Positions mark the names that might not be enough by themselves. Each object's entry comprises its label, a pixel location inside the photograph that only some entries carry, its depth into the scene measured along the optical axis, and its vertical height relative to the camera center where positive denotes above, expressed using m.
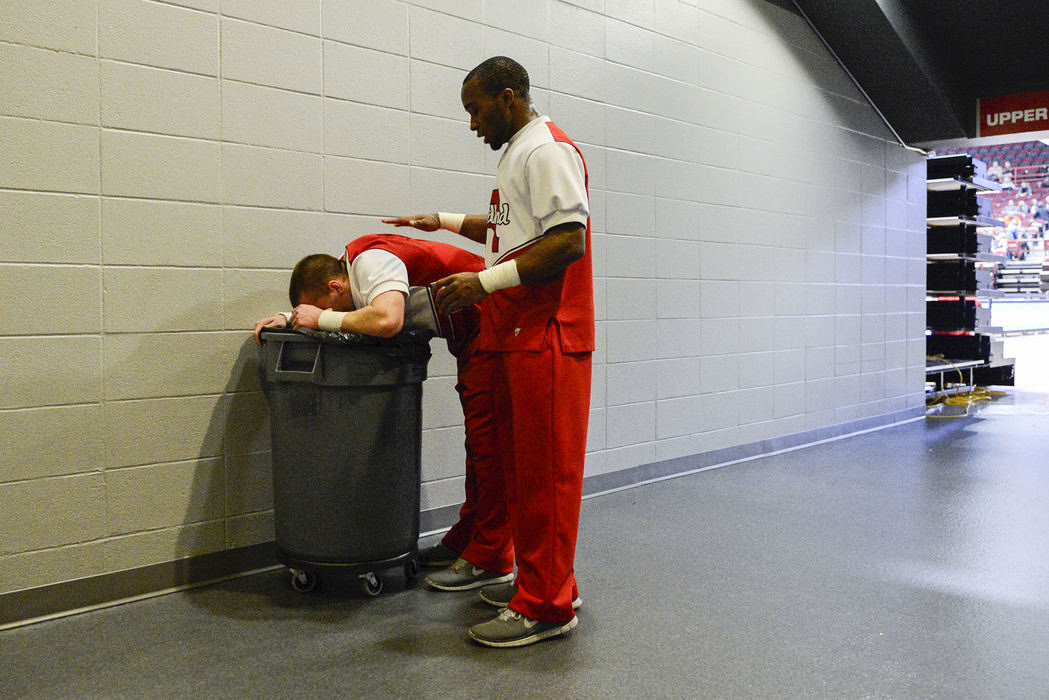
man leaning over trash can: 2.37 +0.07
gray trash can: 2.36 -0.31
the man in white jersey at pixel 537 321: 2.06 +0.05
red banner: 6.22 +1.74
